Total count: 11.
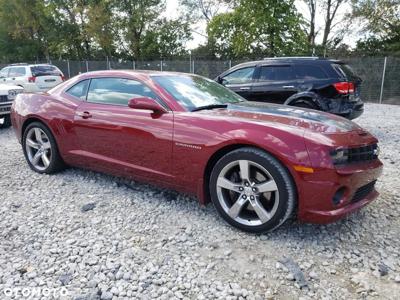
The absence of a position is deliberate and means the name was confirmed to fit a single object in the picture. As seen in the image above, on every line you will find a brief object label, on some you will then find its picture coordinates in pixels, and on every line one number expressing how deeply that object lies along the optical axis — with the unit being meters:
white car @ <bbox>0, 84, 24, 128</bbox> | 8.05
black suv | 6.88
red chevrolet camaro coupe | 2.92
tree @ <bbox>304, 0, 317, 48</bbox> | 24.66
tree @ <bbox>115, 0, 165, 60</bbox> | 27.11
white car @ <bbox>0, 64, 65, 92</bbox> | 13.91
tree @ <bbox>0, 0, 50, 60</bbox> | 29.66
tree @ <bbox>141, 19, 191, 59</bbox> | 28.14
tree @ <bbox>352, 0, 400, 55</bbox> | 19.78
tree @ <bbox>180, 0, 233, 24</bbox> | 32.41
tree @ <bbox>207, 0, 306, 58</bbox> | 16.83
